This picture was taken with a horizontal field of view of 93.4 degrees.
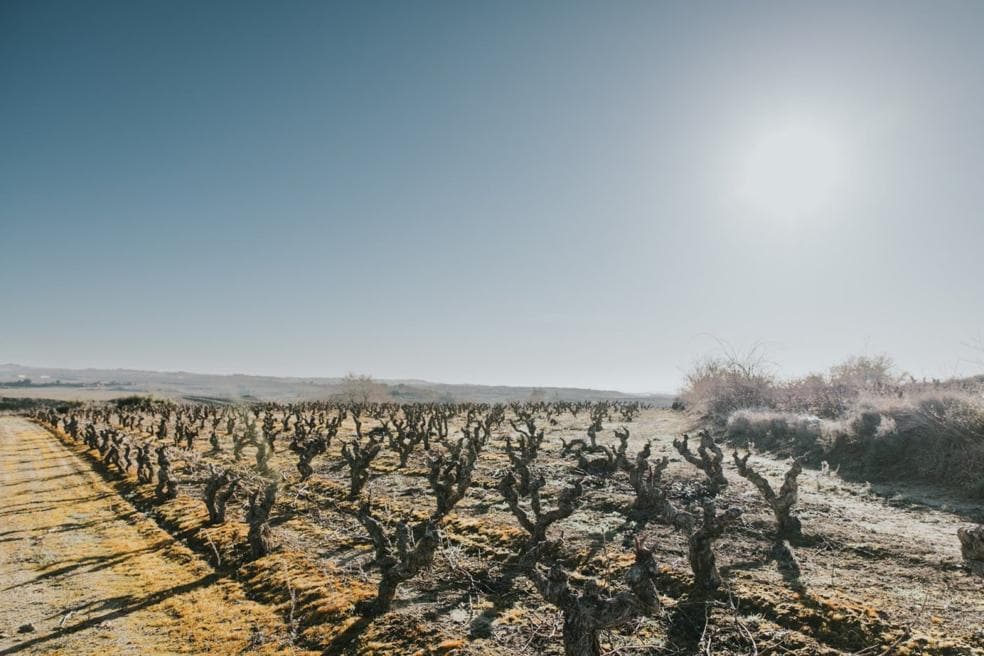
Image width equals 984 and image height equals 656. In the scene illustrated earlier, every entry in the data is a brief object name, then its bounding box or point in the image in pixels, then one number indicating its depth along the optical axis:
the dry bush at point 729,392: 31.44
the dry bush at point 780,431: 18.41
